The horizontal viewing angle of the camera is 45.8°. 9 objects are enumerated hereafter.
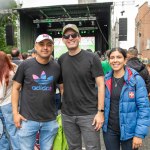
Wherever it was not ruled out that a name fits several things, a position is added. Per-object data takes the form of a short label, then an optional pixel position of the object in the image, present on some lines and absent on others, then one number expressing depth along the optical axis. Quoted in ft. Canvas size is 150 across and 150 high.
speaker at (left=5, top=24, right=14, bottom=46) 29.07
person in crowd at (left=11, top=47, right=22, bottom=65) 15.42
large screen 31.99
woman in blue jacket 5.91
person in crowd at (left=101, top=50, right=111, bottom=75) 14.33
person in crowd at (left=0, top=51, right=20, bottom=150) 7.56
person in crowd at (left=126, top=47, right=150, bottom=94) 11.48
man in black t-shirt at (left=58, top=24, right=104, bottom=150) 6.29
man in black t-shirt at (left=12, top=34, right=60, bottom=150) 6.26
